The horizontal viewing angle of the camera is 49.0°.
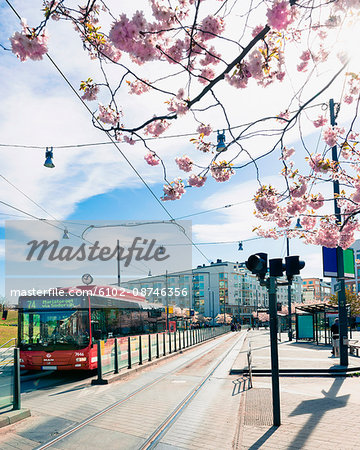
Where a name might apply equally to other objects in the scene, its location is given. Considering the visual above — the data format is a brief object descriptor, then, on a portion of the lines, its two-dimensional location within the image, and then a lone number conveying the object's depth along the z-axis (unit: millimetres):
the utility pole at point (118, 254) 31062
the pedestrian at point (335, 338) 17509
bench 18516
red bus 13461
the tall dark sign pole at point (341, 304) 14078
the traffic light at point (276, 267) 7298
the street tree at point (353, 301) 42184
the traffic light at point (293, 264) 7341
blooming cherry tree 3986
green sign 14897
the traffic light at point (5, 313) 13909
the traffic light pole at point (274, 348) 6888
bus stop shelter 26762
